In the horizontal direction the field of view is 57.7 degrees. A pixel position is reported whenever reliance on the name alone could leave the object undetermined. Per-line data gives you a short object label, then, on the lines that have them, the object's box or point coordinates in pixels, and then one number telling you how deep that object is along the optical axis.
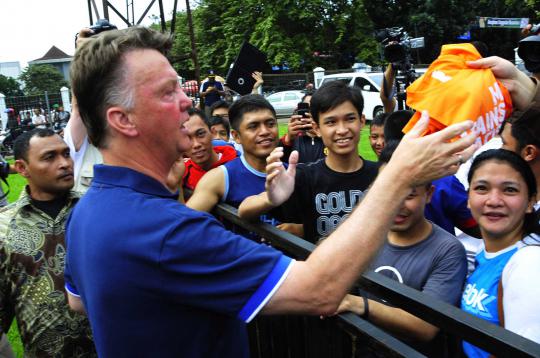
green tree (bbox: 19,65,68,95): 48.84
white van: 17.33
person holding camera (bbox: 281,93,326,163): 3.53
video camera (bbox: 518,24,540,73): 2.27
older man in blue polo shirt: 1.12
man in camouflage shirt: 2.44
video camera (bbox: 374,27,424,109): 4.45
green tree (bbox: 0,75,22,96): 47.06
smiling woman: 1.58
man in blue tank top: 2.70
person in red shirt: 3.58
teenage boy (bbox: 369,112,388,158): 4.19
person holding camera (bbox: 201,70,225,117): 10.46
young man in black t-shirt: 2.54
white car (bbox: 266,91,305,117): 20.41
